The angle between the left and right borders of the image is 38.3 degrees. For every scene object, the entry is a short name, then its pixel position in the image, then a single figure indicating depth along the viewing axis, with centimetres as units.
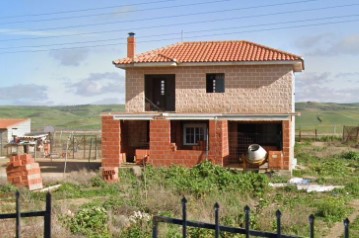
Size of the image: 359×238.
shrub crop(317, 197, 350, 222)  1444
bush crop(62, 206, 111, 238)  1051
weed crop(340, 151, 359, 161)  3274
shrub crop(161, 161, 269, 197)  1646
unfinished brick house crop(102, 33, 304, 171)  2509
